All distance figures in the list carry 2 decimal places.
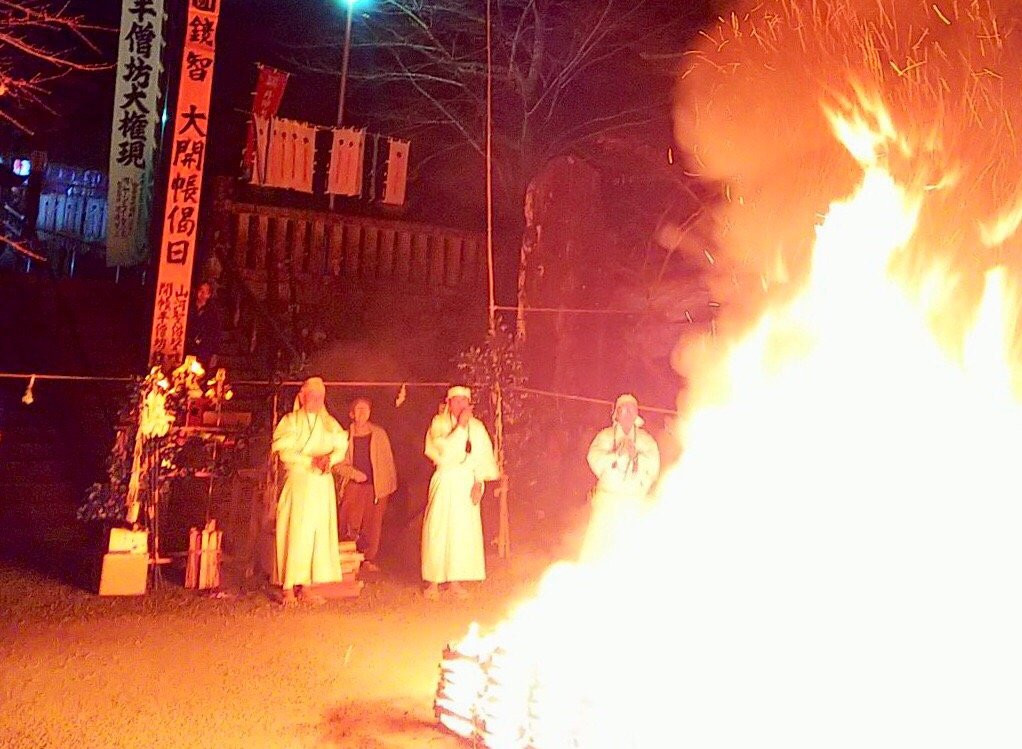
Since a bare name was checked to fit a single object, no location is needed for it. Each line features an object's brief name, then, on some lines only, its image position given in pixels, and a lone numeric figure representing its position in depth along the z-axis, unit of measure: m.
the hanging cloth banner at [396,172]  14.06
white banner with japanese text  11.37
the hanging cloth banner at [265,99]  13.04
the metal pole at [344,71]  14.95
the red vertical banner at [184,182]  9.09
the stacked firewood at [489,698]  5.36
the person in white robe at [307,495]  8.61
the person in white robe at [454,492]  9.21
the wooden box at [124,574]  8.62
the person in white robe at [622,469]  8.90
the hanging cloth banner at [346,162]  13.60
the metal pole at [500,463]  10.48
